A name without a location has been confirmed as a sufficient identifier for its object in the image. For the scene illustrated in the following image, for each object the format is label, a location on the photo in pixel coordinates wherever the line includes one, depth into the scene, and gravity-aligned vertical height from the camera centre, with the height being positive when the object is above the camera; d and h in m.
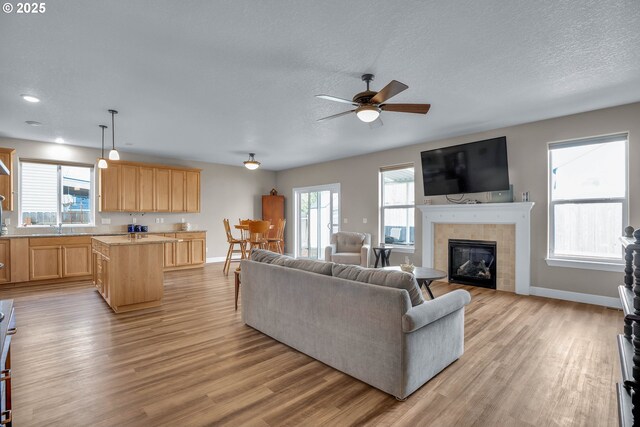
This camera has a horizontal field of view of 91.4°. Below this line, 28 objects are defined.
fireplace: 5.28 -0.90
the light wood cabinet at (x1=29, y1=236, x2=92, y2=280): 5.45 -0.81
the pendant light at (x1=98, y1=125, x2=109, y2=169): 4.85 +0.77
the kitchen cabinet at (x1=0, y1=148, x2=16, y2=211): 5.43 +0.55
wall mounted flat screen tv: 4.97 +0.75
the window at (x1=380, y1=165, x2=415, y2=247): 6.51 +0.15
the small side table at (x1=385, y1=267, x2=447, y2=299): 3.73 -0.79
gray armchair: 6.24 -0.77
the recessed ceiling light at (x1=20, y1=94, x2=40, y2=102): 3.74 +1.40
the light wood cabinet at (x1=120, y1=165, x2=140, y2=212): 6.60 +0.53
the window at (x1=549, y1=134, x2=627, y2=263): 4.20 +0.18
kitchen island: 3.84 -0.76
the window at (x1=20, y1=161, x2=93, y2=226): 5.93 +0.38
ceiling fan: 2.97 +1.05
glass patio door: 8.14 -0.16
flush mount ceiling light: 6.84 +1.06
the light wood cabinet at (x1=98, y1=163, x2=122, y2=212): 6.37 +0.49
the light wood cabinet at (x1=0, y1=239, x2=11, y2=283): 5.20 -0.76
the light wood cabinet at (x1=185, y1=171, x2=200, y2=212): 7.51 +0.52
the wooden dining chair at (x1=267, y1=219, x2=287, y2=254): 7.57 -0.74
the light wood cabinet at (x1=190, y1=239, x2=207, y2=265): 7.16 -0.89
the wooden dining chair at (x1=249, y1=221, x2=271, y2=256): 6.43 -0.35
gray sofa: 2.07 -0.83
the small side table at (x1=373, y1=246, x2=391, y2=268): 6.31 -0.90
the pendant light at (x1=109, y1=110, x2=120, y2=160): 4.30 +0.83
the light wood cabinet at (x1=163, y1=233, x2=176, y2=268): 6.73 -0.92
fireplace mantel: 4.83 -0.14
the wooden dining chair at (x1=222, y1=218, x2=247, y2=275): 6.62 -0.71
